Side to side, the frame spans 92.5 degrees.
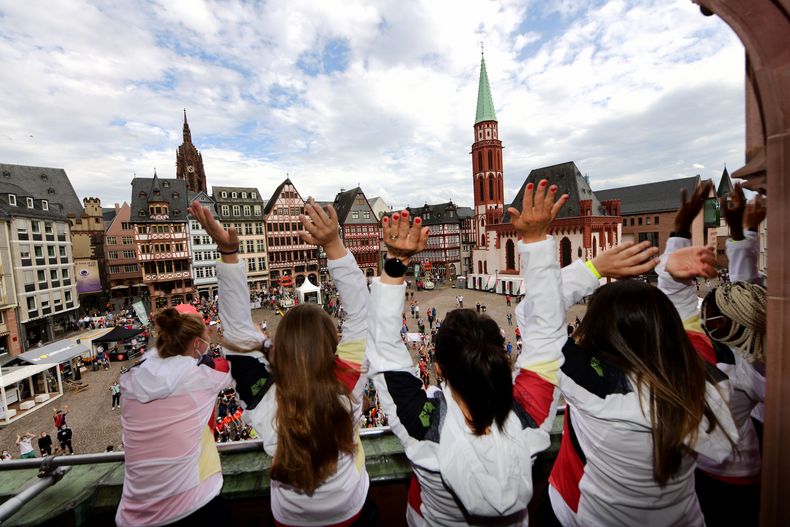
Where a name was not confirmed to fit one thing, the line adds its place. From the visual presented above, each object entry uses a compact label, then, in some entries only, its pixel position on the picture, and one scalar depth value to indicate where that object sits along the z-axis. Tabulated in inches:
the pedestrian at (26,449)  342.1
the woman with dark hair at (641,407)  54.0
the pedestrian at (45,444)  381.7
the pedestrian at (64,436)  405.6
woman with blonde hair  64.1
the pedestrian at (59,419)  420.2
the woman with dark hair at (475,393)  50.8
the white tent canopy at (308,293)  1132.1
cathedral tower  2214.6
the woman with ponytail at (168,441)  71.9
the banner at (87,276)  1413.6
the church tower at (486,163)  1684.3
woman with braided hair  69.0
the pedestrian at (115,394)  544.1
